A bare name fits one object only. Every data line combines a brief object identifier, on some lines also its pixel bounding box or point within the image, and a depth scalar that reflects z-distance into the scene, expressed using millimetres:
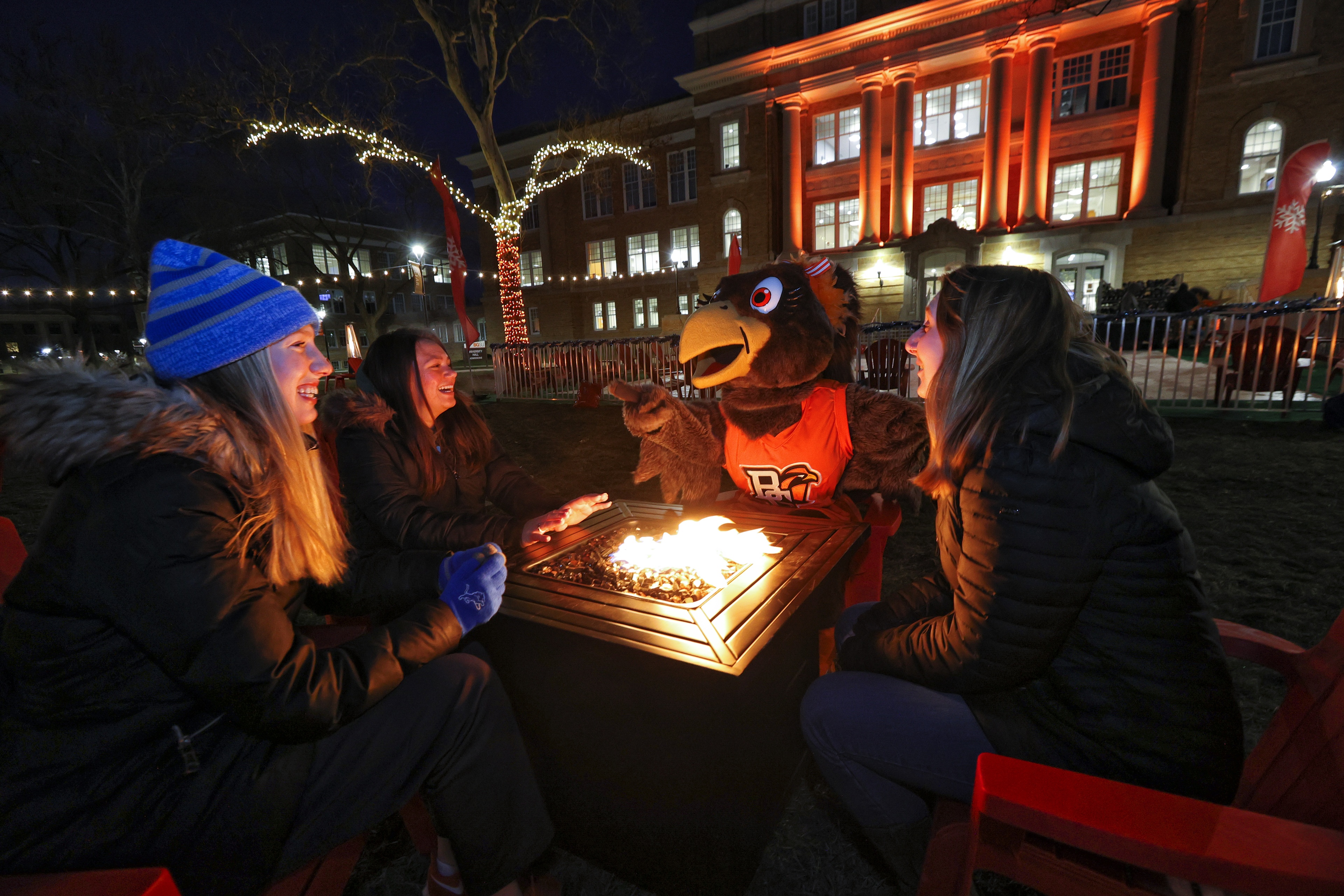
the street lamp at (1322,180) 14273
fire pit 1577
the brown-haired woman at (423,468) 2607
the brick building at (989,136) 16859
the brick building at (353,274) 27953
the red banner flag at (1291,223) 11672
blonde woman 1222
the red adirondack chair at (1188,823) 1011
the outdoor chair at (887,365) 10883
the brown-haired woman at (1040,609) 1373
